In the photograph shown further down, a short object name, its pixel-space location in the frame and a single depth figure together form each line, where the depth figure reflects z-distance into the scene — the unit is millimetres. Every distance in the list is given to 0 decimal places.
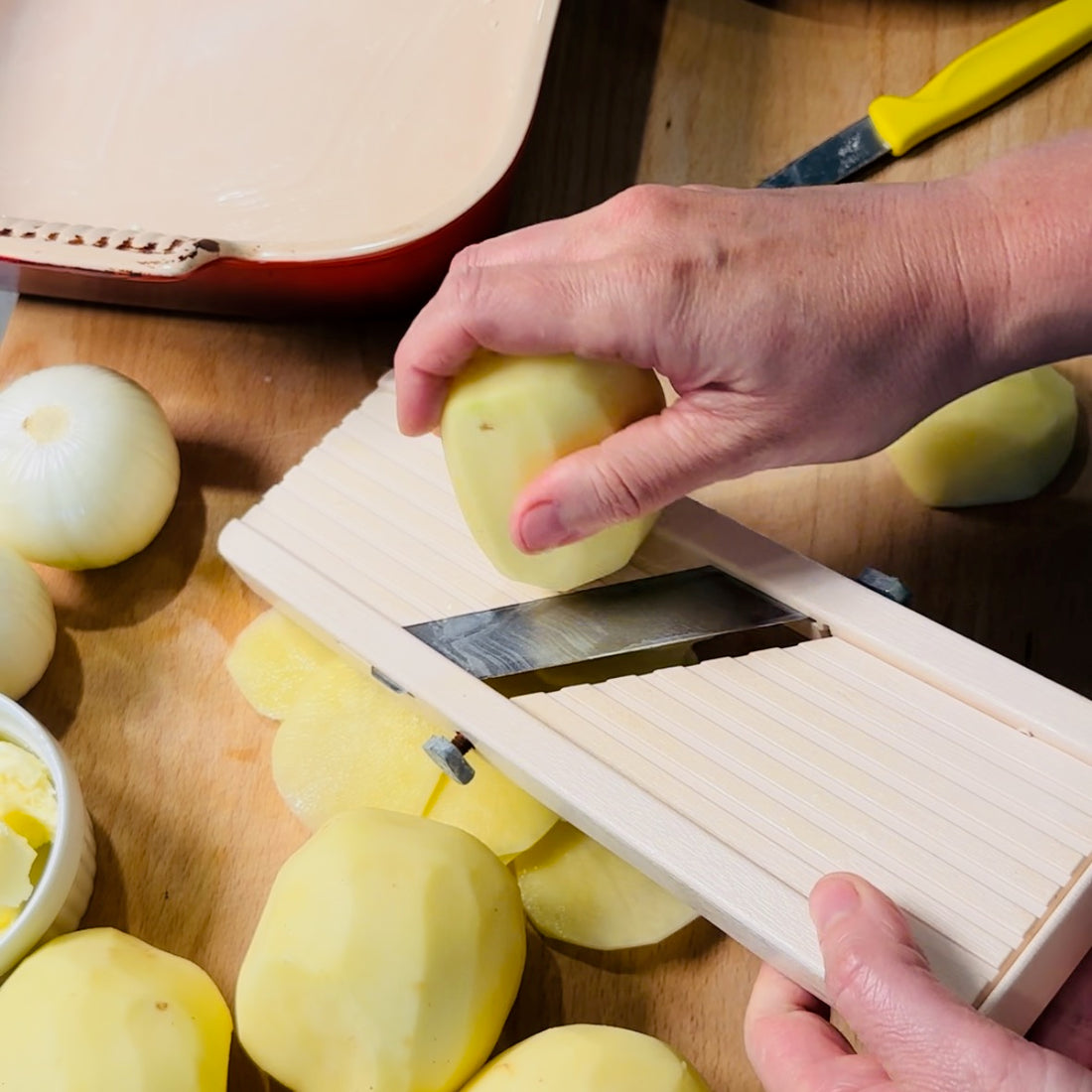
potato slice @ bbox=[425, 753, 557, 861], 710
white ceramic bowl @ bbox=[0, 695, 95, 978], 684
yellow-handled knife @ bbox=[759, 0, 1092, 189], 811
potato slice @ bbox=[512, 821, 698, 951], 698
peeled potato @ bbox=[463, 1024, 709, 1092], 644
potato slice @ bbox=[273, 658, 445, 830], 722
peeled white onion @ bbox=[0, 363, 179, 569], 747
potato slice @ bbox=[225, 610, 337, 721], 748
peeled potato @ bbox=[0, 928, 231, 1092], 655
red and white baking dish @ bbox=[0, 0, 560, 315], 797
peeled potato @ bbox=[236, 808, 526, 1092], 657
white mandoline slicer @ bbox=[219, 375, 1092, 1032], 639
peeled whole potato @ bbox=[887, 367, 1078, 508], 734
